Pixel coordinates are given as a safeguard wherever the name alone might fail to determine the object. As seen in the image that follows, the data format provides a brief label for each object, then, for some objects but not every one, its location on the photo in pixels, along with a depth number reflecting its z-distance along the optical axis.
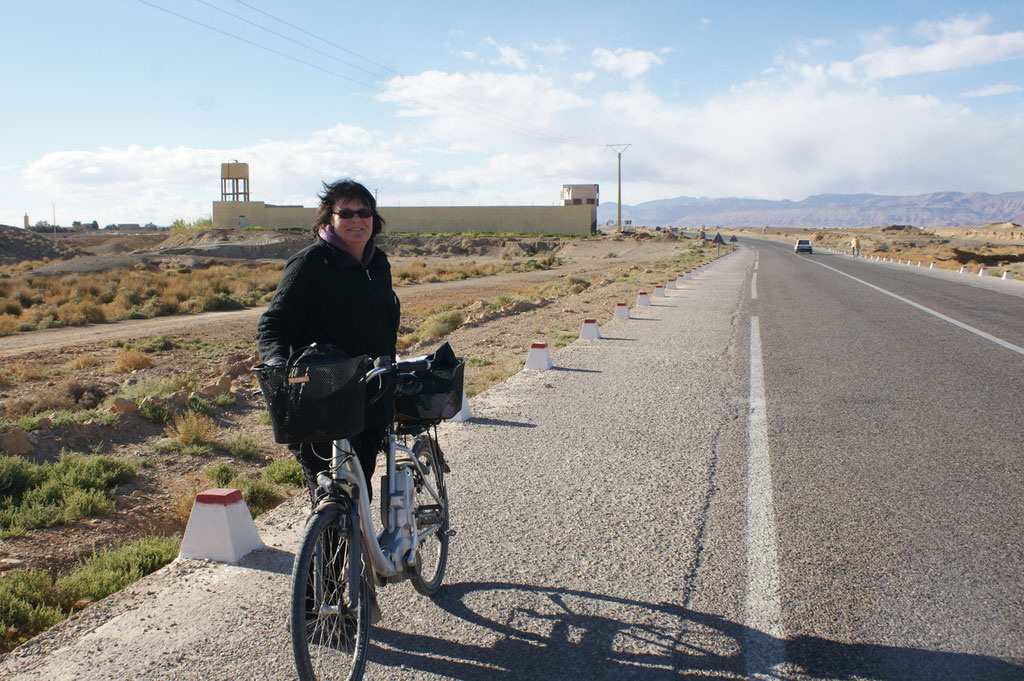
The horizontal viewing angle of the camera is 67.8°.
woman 3.13
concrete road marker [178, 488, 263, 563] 4.07
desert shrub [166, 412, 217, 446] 7.78
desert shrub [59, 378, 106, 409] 11.28
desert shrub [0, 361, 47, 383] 14.14
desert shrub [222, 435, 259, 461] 7.54
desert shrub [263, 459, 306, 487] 6.04
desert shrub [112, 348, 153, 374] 15.14
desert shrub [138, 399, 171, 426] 8.92
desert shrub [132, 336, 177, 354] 18.52
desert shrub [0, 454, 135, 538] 5.45
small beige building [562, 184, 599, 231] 107.88
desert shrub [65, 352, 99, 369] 16.16
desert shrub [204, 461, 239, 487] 6.34
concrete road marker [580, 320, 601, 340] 12.66
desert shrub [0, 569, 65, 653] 3.66
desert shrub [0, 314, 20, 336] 23.22
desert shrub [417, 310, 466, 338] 17.56
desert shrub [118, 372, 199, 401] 10.81
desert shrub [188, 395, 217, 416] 9.27
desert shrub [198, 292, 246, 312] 29.36
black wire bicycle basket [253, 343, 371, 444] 2.57
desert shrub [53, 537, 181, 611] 4.13
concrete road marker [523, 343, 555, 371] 9.91
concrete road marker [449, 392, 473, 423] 7.13
